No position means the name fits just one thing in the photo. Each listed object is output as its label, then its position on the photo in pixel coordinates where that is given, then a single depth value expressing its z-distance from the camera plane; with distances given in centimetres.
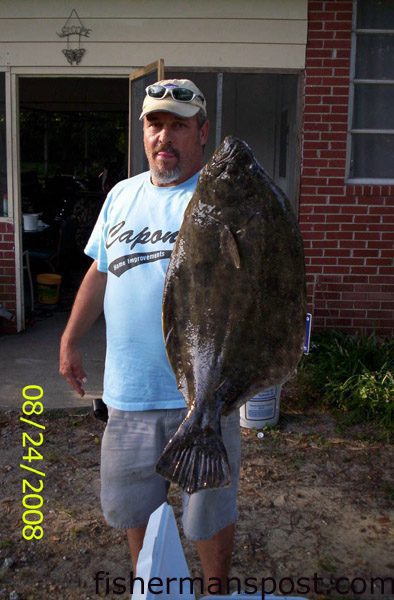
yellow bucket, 846
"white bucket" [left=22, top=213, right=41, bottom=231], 841
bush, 524
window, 639
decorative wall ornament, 648
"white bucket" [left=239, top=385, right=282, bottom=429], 489
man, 245
